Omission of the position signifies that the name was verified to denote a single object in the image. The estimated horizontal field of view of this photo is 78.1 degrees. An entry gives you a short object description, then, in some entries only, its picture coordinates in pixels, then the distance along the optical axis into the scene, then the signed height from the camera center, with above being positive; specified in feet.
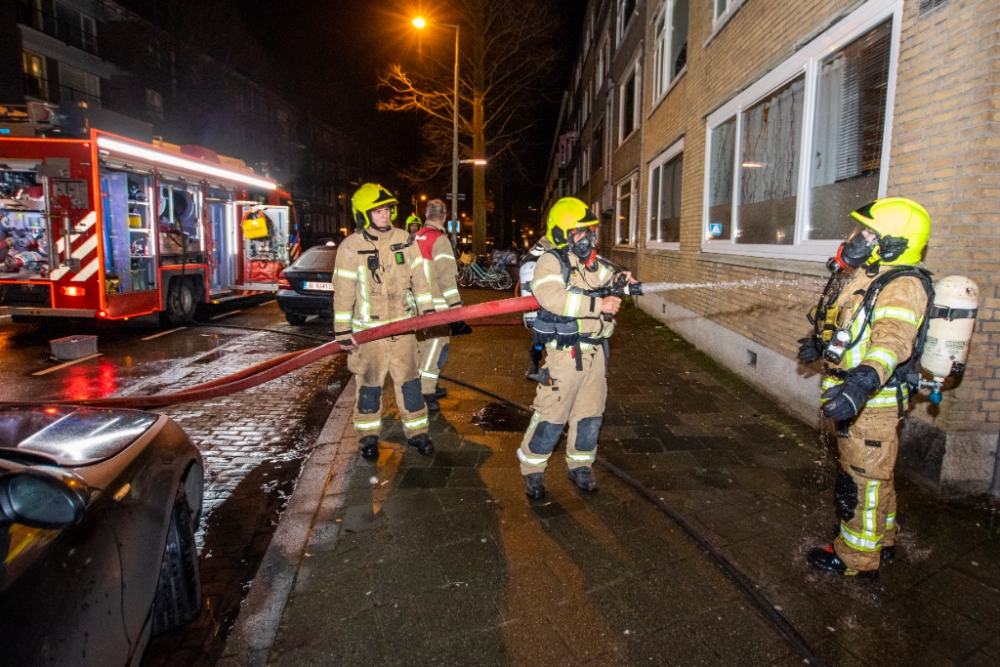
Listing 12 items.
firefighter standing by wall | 8.87 -1.48
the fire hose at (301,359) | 12.41 -2.49
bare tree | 76.33 +23.50
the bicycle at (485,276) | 64.75 -2.14
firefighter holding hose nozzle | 11.74 -1.59
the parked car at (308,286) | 34.24 -1.75
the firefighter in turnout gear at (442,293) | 19.08 -1.28
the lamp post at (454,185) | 70.66 +8.12
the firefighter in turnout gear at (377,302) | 14.65 -1.15
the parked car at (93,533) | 5.17 -2.84
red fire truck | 27.99 +1.24
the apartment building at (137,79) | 74.74 +25.63
